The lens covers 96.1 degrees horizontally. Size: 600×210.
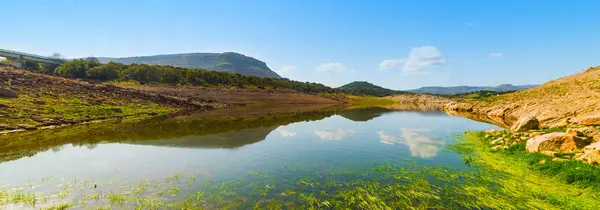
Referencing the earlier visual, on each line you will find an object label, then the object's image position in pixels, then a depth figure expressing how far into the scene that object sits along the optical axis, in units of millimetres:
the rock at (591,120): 28317
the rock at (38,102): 44956
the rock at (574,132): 19600
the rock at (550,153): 18484
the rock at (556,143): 18594
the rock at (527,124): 30859
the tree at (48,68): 117775
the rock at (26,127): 33375
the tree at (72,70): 107431
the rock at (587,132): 19953
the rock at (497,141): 26116
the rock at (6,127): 31406
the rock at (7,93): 43603
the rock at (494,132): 31000
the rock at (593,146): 16302
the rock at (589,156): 15641
